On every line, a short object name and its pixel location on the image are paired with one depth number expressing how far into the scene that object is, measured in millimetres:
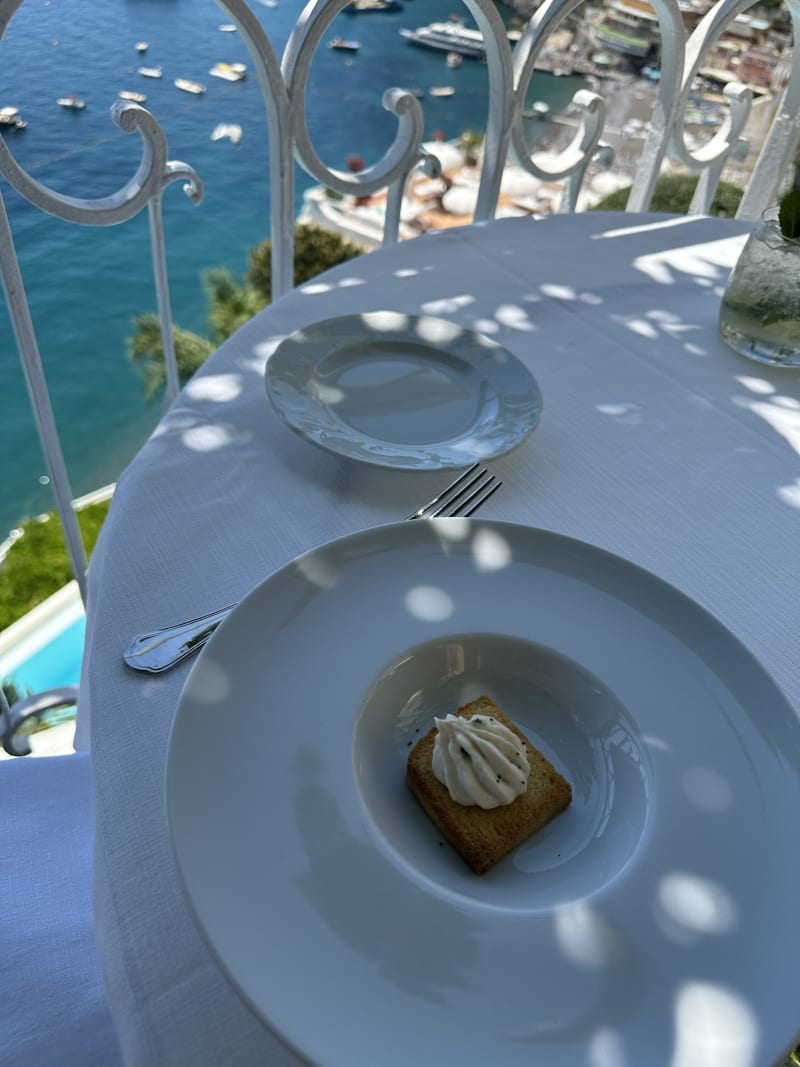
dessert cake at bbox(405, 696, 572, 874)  361
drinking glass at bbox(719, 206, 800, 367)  635
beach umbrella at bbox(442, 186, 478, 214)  13555
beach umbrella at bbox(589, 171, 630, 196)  13534
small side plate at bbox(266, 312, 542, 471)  544
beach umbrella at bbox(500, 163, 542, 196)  11683
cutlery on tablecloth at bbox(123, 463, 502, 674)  417
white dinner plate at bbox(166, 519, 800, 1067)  283
